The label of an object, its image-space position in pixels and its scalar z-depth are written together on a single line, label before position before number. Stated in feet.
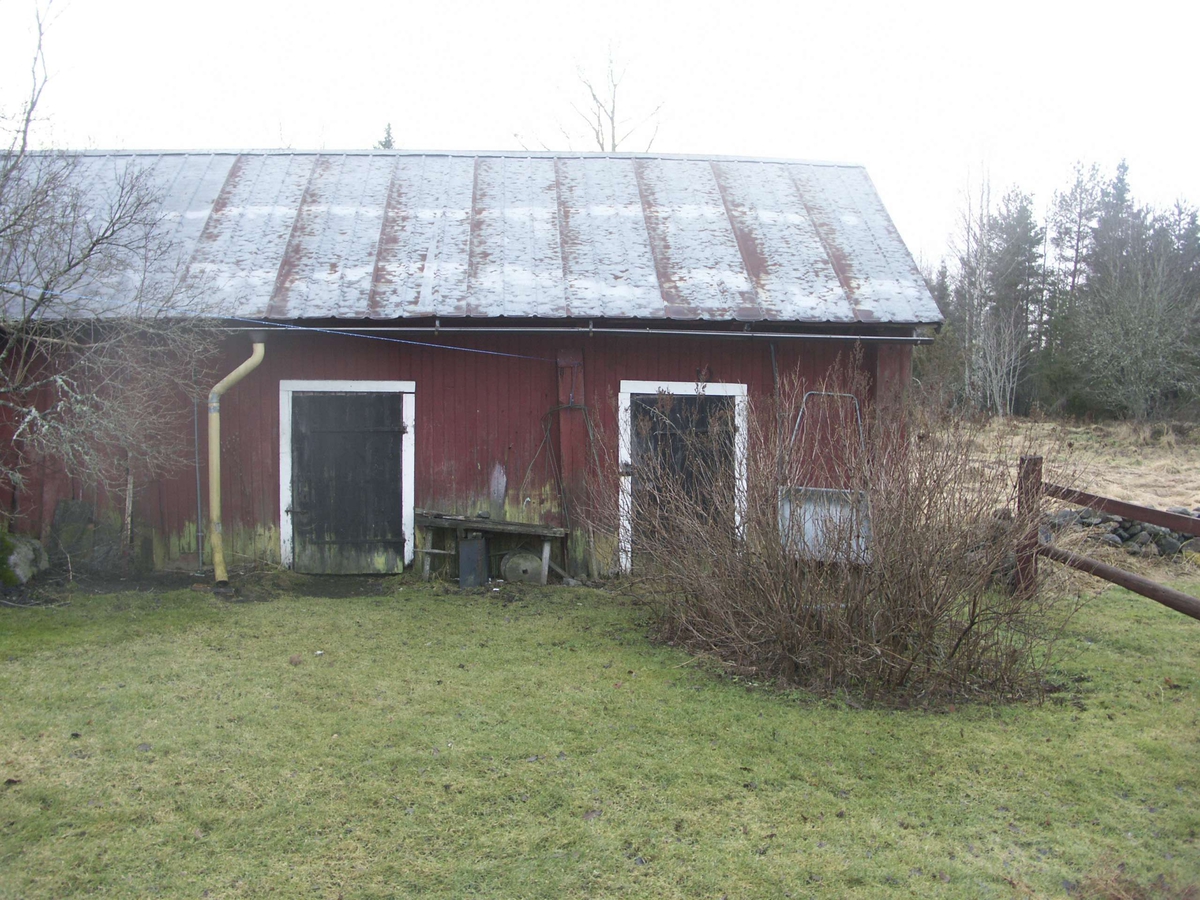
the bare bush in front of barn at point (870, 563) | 17.15
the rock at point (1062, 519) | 19.15
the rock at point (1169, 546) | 33.32
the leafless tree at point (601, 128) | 89.66
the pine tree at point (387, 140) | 109.60
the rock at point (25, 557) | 25.84
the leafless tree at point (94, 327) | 22.48
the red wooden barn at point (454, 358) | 28.91
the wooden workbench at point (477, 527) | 28.66
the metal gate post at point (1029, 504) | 17.62
